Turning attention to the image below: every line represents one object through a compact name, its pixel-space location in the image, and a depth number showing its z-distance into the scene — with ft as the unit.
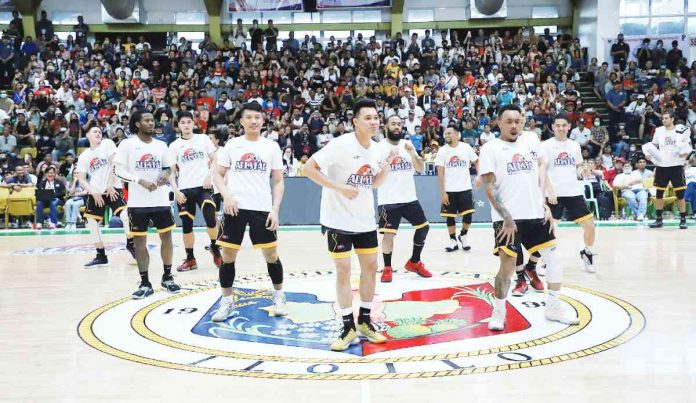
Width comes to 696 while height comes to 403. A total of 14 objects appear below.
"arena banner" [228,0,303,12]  77.41
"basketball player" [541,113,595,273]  24.12
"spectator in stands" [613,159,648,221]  44.16
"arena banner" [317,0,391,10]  77.25
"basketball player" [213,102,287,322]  18.35
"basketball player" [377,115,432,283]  24.23
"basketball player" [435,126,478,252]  30.71
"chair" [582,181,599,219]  45.12
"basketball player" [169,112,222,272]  26.50
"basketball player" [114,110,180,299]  21.89
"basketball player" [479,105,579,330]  16.96
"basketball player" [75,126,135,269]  28.12
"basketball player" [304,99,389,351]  15.62
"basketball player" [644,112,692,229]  37.04
